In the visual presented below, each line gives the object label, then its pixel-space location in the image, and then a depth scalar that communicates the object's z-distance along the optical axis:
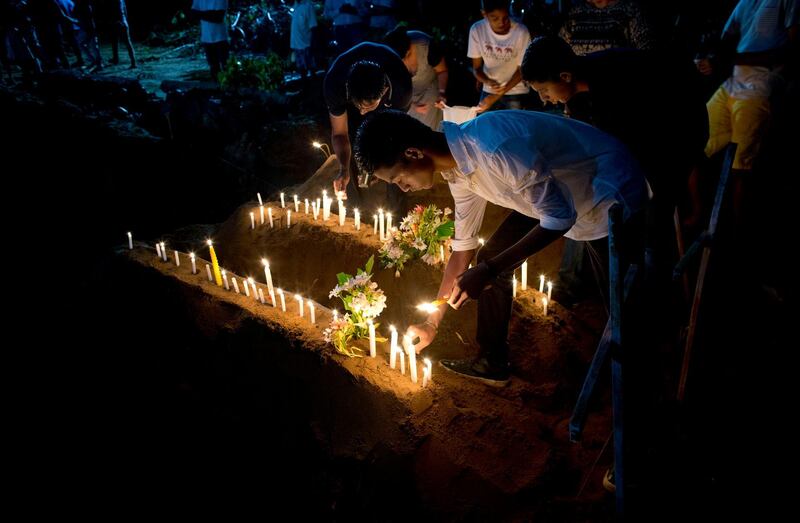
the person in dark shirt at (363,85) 3.93
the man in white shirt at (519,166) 2.38
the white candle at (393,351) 3.29
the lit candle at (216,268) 4.53
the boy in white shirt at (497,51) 5.09
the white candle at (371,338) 3.51
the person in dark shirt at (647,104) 2.86
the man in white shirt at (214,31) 10.77
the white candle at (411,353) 3.21
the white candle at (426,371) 3.26
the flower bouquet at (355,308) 3.55
